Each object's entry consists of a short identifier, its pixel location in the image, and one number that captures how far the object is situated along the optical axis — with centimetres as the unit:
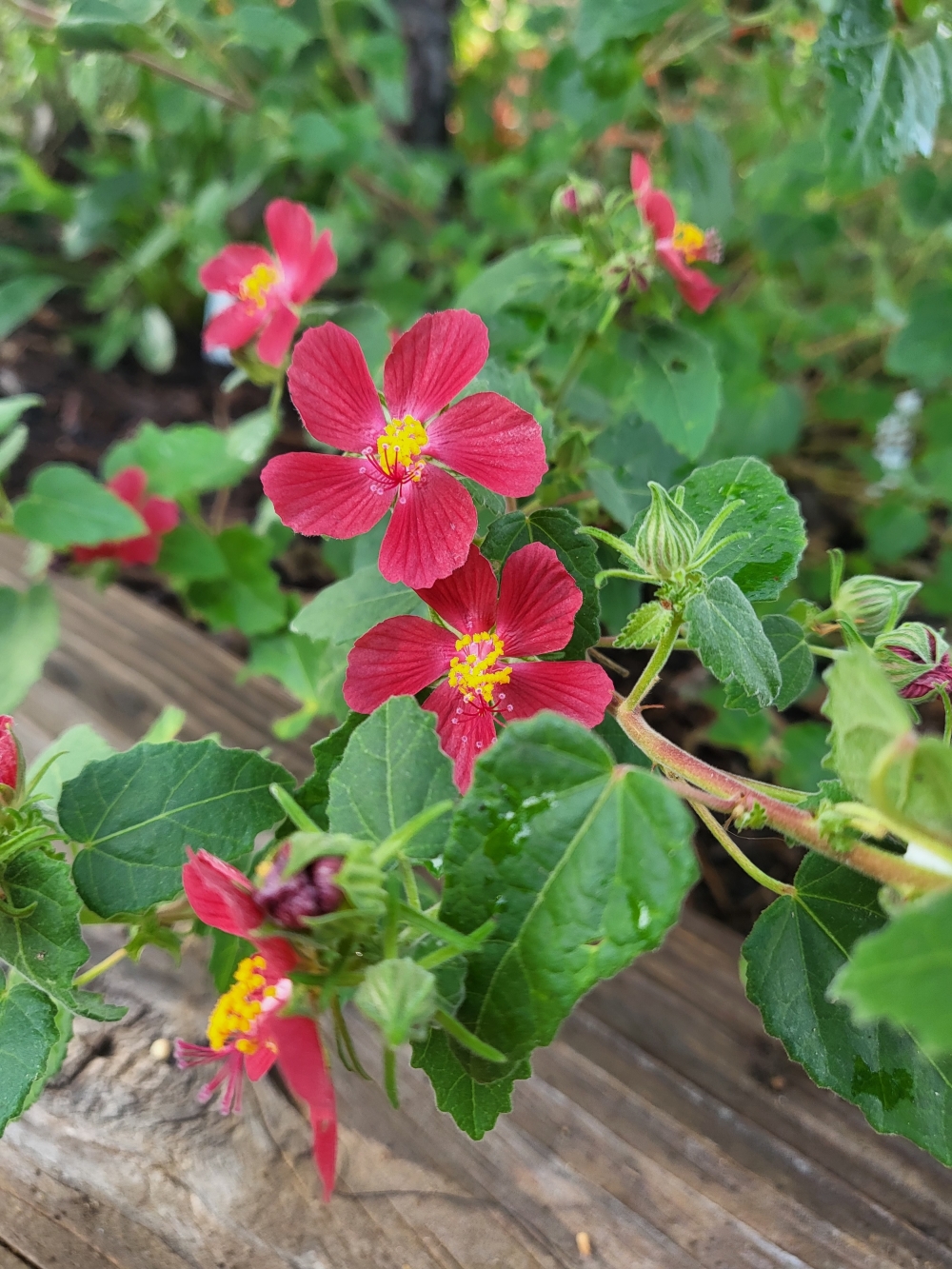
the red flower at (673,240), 20
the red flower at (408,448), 14
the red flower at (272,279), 20
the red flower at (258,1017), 11
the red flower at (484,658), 14
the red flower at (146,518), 28
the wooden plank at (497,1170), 15
